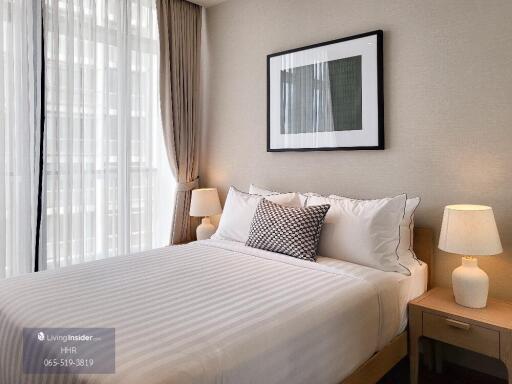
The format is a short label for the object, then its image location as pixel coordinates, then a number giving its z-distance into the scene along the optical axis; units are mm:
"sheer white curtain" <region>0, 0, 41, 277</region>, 2564
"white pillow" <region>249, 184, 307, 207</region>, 2954
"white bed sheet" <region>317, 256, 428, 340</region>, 1961
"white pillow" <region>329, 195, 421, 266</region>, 2268
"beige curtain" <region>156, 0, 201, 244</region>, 3391
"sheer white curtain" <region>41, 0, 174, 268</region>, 2799
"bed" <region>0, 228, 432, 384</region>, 1234
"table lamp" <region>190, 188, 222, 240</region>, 3326
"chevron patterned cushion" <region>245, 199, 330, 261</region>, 2283
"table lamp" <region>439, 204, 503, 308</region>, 1875
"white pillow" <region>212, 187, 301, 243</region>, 2697
